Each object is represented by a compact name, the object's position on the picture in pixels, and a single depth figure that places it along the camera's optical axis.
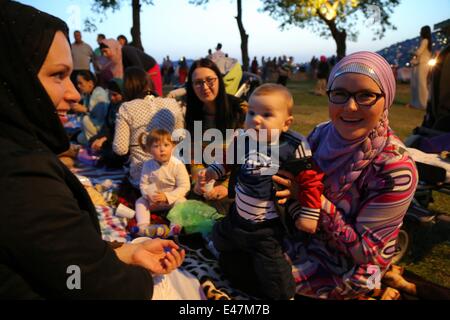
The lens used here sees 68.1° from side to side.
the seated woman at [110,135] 5.36
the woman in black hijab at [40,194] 0.96
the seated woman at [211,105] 4.03
